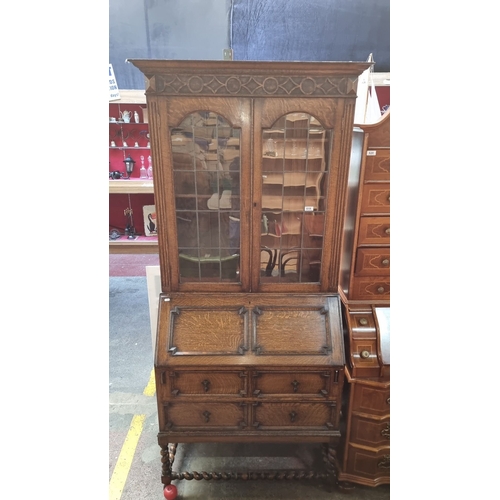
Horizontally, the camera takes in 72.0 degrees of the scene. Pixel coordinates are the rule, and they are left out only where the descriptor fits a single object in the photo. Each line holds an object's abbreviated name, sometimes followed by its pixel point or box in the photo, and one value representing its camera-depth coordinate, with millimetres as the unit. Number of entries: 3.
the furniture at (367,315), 1732
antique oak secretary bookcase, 1592
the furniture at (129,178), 4664
